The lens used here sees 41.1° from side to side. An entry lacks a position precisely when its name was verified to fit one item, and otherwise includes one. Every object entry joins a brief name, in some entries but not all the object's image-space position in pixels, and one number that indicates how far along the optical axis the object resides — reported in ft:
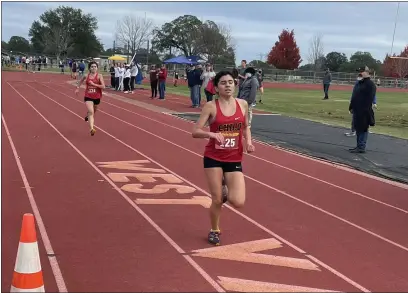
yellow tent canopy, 172.84
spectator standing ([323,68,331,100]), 102.94
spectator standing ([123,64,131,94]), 102.02
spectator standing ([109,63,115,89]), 110.32
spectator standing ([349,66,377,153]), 38.70
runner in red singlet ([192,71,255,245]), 17.72
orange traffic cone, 12.60
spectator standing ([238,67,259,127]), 45.68
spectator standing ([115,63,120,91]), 104.29
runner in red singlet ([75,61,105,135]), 41.73
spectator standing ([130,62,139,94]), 102.73
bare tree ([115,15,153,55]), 241.35
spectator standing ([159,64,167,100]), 85.18
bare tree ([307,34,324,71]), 298.15
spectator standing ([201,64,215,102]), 70.81
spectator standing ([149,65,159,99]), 86.74
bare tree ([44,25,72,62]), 291.58
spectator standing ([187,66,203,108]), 72.02
